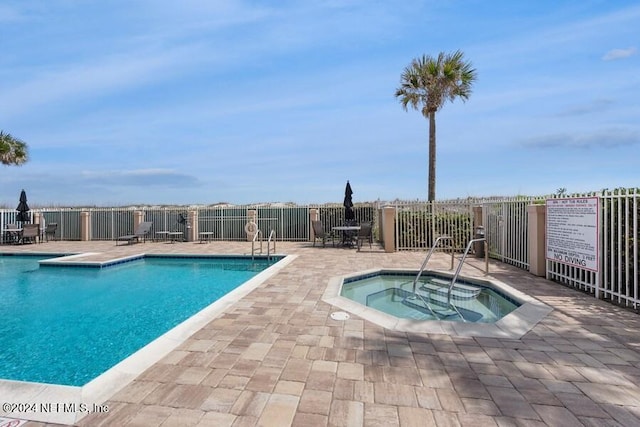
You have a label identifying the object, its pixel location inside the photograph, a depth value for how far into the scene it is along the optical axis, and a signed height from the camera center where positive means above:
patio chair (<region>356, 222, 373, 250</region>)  10.68 -0.62
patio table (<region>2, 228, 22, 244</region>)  14.10 -0.98
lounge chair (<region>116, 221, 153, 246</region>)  13.59 -0.81
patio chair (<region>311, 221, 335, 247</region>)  12.14 -0.66
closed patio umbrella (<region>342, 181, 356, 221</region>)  12.44 +0.41
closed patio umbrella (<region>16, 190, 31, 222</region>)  14.13 +0.18
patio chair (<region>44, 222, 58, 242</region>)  14.66 -0.75
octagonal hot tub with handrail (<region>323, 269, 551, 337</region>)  3.84 -1.40
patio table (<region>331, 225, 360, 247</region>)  11.70 -0.86
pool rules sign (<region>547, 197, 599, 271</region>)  5.09 -0.30
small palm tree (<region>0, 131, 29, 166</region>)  15.72 +2.98
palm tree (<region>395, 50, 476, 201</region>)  13.17 +5.23
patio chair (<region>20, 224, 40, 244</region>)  13.81 -0.84
